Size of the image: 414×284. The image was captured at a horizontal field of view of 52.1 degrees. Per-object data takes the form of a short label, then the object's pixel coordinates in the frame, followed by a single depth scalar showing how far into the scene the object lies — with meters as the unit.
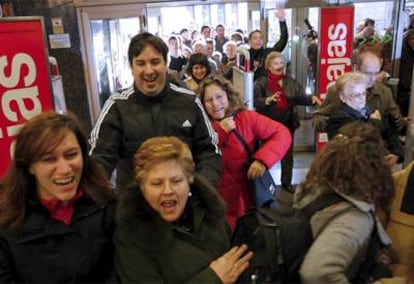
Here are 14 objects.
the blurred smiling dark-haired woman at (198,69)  3.59
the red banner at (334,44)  3.98
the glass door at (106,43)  5.12
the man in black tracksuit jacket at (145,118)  1.98
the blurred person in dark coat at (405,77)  5.06
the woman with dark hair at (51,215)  1.34
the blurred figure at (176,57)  5.81
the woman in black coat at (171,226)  1.33
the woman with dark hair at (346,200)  1.27
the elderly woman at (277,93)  4.05
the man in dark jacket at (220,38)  6.49
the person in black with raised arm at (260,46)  4.66
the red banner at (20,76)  2.11
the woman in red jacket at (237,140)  2.36
